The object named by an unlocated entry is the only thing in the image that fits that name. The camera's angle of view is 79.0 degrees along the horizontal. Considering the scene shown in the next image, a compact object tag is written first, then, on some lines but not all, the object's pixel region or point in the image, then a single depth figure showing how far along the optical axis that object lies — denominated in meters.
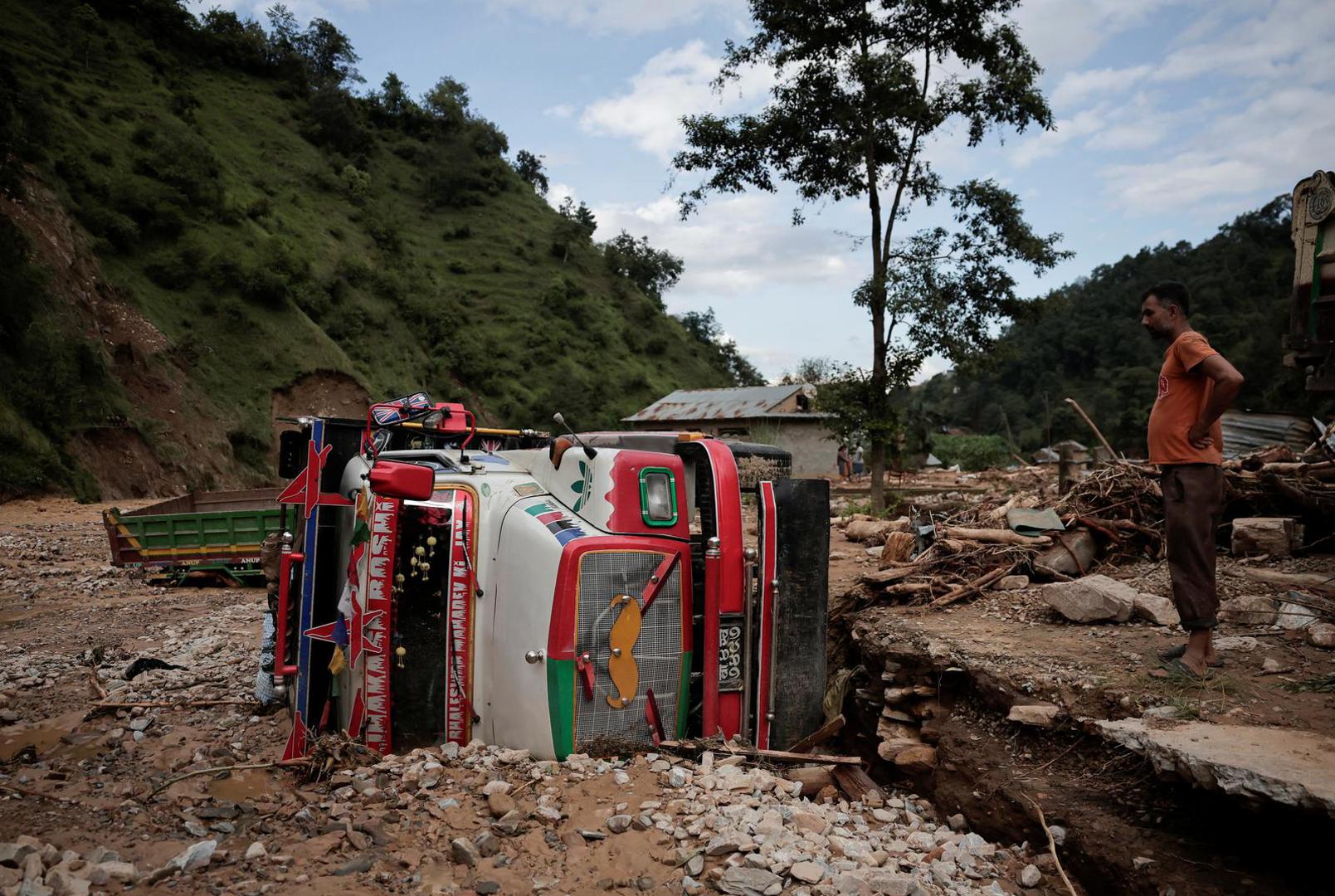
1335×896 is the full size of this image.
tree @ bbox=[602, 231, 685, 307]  68.12
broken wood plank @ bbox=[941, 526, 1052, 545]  6.34
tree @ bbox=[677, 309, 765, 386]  70.12
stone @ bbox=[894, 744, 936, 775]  4.20
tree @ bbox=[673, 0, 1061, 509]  12.39
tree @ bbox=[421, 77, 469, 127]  70.75
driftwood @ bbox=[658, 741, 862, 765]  3.67
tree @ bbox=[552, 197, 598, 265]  61.97
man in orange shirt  3.71
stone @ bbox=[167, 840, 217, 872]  2.78
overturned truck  3.56
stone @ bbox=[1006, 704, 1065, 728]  3.76
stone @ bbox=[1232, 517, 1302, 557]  5.68
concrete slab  2.63
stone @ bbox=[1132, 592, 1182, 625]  4.75
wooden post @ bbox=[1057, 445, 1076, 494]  9.13
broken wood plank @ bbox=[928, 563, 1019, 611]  5.79
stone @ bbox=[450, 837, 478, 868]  2.89
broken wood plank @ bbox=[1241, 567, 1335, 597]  4.84
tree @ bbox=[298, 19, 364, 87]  63.81
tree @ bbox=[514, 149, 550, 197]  80.06
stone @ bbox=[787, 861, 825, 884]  2.75
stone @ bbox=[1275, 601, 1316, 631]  4.42
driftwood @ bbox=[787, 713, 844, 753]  4.02
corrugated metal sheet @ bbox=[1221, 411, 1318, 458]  9.50
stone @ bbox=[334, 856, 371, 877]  2.81
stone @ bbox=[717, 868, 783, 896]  2.71
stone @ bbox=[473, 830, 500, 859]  2.96
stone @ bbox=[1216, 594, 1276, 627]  4.56
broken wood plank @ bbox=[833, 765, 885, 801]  3.85
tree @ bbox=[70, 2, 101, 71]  39.53
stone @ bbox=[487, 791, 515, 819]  3.18
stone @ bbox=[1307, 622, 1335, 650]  4.10
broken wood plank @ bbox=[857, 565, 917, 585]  6.11
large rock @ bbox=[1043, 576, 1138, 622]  4.92
